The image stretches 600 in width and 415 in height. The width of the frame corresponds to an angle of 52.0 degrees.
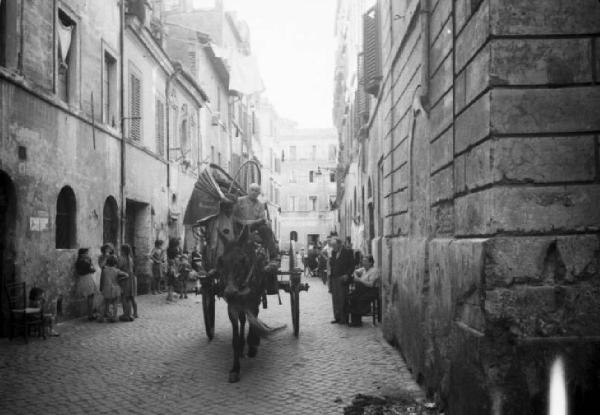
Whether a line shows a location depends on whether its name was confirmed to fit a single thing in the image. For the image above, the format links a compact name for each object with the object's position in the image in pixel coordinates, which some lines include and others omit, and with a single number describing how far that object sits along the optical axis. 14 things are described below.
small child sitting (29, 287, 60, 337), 10.28
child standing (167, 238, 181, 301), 16.70
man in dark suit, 11.91
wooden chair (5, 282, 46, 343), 9.82
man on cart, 8.40
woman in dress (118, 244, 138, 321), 12.39
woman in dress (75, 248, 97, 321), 12.68
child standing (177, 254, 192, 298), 17.47
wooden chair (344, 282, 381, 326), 11.76
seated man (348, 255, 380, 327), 11.66
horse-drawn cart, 8.08
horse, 7.11
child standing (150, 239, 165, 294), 18.33
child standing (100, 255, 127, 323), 12.21
